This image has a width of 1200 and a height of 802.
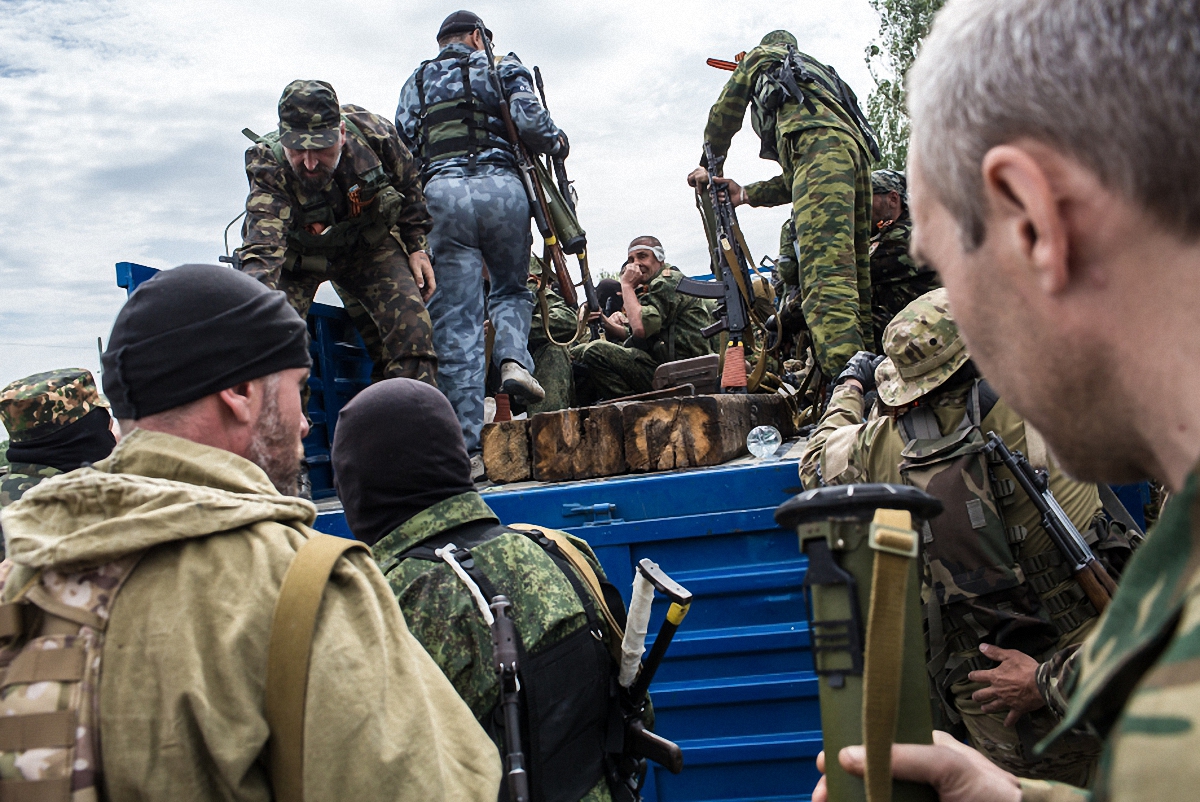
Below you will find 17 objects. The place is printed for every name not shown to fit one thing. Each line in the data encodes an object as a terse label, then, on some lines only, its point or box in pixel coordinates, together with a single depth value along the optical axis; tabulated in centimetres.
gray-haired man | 59
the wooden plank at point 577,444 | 344
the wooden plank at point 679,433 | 330
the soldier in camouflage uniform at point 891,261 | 498
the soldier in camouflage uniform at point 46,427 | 325
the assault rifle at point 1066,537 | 225
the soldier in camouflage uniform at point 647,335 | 619
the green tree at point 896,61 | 1817
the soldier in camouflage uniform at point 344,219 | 407
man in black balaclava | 185
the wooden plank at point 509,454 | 366
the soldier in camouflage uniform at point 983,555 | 231
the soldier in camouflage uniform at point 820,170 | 444
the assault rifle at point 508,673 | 176
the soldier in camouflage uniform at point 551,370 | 592
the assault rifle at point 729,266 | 541
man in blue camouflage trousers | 466
